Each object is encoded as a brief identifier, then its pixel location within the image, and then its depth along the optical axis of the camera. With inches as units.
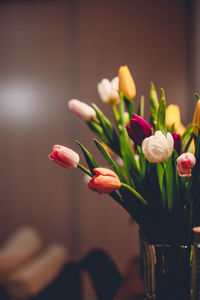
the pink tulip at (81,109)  29.5
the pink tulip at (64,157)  22.4
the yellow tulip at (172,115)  29.0
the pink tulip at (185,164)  20.6
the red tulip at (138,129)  22.7
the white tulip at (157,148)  20.9
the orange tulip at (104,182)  20.9
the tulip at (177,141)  25.2
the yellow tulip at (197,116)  23.3
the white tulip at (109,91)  31.3
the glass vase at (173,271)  24.1
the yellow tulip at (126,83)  27.8
